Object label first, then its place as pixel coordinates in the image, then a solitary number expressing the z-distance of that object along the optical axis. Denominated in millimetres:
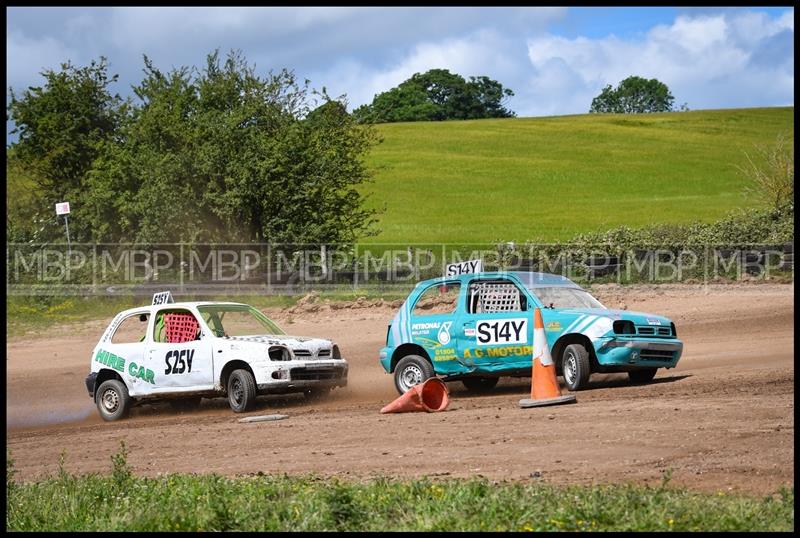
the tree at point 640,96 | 140500
